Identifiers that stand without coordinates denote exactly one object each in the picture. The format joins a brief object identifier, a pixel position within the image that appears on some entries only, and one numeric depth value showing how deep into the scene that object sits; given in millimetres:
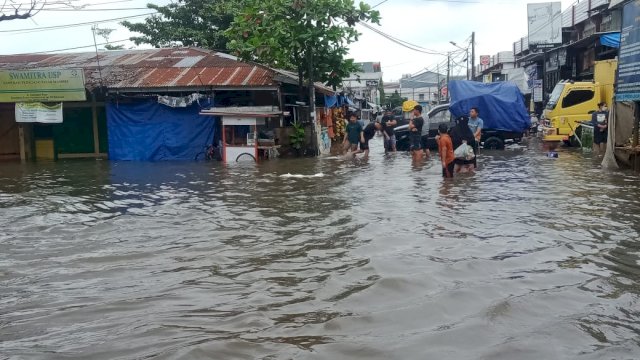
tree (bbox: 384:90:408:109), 72875
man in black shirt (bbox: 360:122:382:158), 18859
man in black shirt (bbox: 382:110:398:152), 21094
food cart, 19406
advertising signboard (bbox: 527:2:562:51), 33375
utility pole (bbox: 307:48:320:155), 21094
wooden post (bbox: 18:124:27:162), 22609
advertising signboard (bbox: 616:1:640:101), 12641
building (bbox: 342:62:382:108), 53512
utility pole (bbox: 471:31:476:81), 41700
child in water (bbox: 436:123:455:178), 12000
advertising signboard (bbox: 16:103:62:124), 21578
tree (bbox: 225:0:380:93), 19281
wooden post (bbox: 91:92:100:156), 23391
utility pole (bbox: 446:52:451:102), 50994
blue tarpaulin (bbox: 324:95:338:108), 27312
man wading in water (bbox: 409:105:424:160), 17219
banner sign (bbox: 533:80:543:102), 34344
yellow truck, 20562
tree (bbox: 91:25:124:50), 34653
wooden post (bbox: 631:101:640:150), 13266
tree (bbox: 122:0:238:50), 29047
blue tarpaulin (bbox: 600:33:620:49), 22688
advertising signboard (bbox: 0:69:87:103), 21031
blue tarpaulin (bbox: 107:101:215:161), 21312
